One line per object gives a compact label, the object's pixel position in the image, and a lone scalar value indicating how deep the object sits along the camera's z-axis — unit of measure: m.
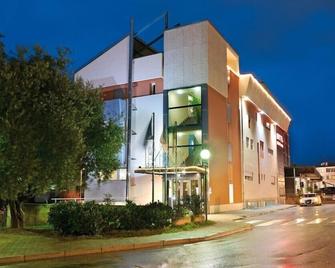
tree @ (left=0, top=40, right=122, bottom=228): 16.12
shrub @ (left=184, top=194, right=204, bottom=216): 23.94
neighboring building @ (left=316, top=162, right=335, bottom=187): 137.62
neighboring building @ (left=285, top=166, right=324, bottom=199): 74.75
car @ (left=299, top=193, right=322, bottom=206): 54.03
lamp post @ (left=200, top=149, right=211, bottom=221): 23.59
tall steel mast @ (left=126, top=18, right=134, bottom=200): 29.17
